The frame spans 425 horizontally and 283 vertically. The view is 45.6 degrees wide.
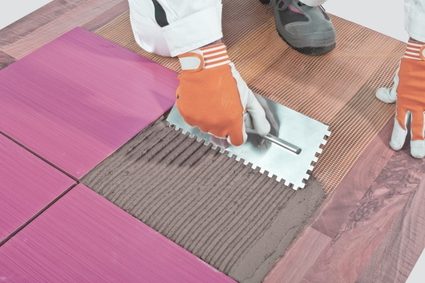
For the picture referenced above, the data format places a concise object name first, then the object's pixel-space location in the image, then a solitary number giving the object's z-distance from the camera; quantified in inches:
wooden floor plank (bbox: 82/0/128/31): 93.9
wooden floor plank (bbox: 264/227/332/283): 60.6
